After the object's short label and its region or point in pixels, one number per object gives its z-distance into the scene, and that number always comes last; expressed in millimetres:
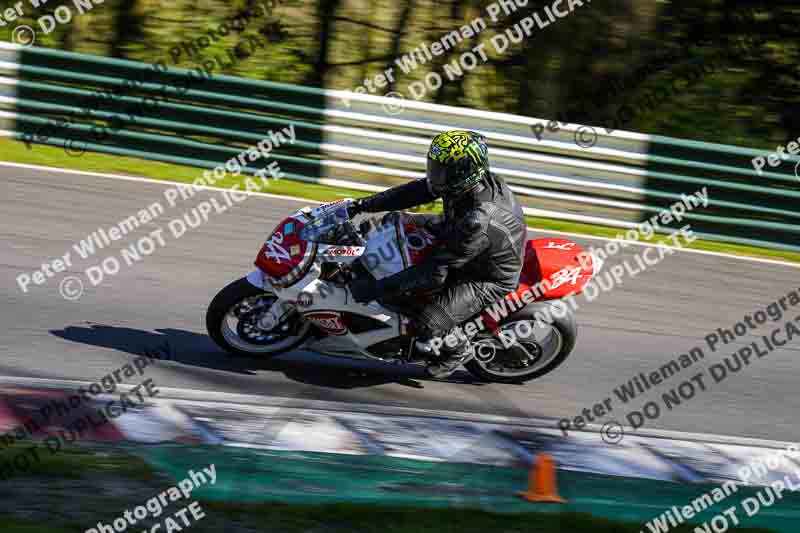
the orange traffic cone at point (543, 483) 11586
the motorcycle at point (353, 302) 14391
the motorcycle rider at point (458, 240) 13578
